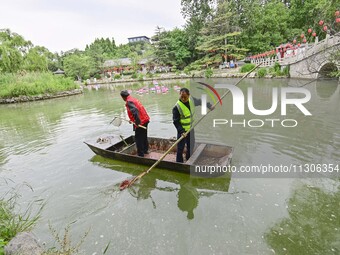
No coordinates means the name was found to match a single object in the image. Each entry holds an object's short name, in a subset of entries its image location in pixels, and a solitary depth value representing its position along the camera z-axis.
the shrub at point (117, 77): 47.24
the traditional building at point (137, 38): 132.52
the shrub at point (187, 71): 37.82
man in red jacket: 5.33
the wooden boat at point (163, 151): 4.88
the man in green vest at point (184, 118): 4.65
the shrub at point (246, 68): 27.42
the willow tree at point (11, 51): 24.53
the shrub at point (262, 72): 25.03
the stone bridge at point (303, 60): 16.41
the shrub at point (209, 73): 32.97
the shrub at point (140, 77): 42.34
